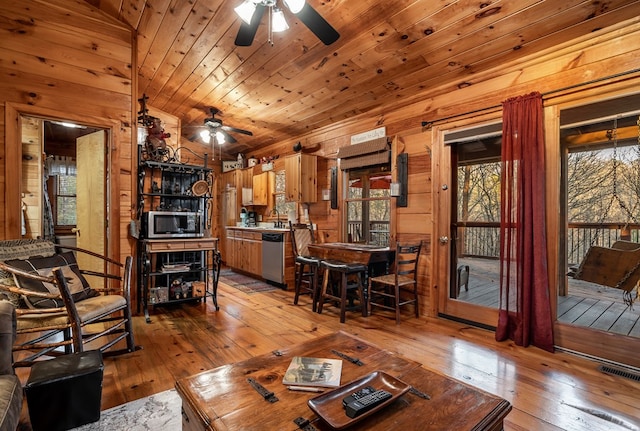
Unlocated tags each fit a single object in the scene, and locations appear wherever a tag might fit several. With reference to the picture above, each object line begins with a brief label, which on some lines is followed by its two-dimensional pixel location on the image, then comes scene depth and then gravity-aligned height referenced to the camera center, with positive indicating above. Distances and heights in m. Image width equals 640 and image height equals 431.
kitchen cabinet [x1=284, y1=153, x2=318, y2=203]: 5.03 +0.55
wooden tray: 1.03 -0.67
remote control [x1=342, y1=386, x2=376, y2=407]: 1.10 -0.65
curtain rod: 2.37 +1.02
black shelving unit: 3.64 -0.41
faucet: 5.93 -0.11
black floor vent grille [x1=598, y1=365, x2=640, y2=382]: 2.24 -1.15
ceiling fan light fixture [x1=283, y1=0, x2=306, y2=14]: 1.99 +1.30
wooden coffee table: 1.04 -0.69
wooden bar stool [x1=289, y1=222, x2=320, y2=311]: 3.98 -0.63
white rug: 1.70 -1.14
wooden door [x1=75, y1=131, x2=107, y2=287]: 3.50 +0.17
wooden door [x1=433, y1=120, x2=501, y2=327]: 3.48 -0.14
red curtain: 2.72 -0.17
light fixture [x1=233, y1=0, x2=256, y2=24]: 2.16 +1.39
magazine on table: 1.28 -0.68
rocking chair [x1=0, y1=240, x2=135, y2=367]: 2.07 -0.61
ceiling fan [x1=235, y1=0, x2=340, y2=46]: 2.08 +1.35
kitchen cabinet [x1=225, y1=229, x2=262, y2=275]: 5.56 -0.71
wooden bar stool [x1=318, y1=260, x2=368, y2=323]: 3.48 -0.75
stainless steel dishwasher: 5.02 -0.71
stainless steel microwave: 3.70 -0.14
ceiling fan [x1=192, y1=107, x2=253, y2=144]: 4.76 +1.26
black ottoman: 1.55 -0.90
